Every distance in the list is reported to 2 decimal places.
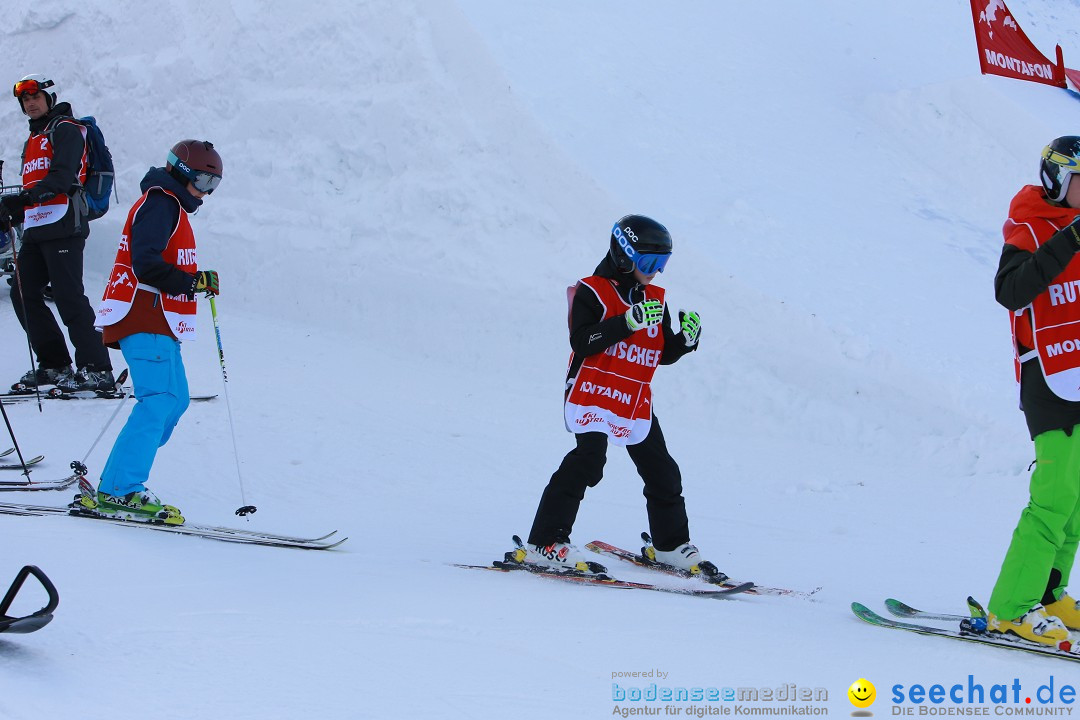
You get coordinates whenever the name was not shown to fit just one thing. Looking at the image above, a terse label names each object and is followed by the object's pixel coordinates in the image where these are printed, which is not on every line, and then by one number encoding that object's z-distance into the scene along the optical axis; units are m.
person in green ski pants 7.79
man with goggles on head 15.39
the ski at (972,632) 7.64
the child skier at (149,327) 11.12
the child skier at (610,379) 9.84
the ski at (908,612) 8.75
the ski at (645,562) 9.80
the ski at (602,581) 9.44
